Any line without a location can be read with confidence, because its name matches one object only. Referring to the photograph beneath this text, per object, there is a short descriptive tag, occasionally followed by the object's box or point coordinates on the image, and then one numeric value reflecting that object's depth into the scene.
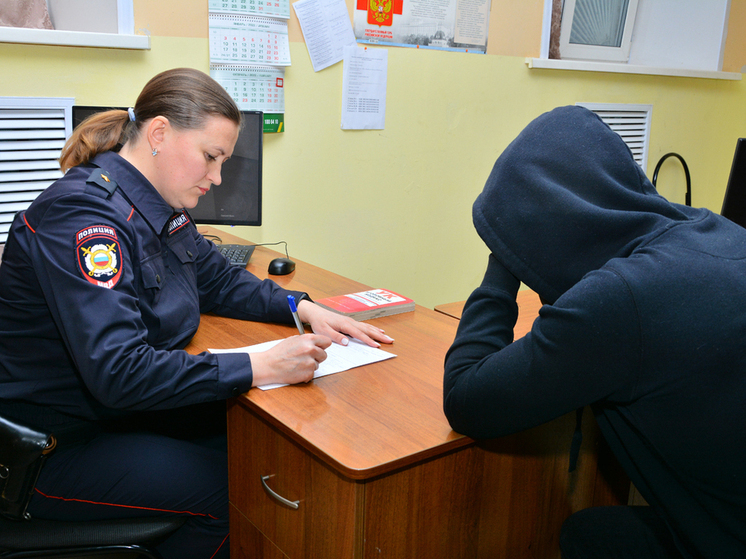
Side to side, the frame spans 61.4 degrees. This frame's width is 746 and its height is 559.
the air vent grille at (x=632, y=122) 3.49
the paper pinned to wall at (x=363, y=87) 2.62
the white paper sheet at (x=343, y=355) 1.26
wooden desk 0.96
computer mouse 1.95
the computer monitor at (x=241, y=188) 2.07
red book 1.55
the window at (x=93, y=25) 2.01
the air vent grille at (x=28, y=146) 2.03
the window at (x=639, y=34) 3.19
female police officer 1.05
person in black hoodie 0.79
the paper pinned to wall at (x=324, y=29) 2.46
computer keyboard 1.99
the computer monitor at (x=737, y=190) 1.97
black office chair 1.05
